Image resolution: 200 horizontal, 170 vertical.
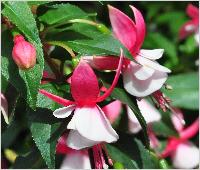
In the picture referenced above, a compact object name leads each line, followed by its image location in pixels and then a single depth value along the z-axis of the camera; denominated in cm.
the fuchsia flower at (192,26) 60
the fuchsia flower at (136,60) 40
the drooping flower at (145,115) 50
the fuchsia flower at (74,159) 47
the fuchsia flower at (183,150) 57
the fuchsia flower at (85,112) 37
